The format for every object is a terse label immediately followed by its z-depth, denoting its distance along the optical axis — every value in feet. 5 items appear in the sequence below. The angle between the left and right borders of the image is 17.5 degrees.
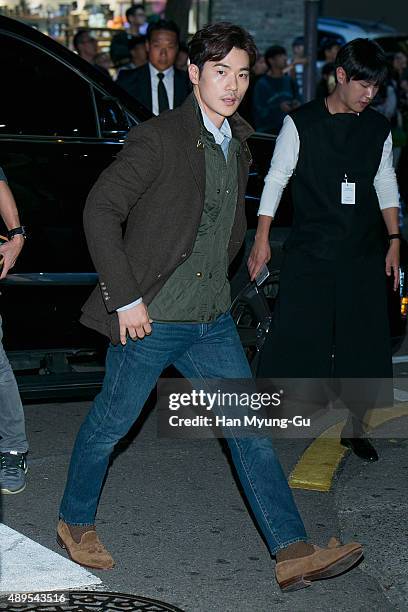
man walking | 13.73
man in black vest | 18.83
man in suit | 30.81
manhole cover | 13.94
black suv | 20.01
